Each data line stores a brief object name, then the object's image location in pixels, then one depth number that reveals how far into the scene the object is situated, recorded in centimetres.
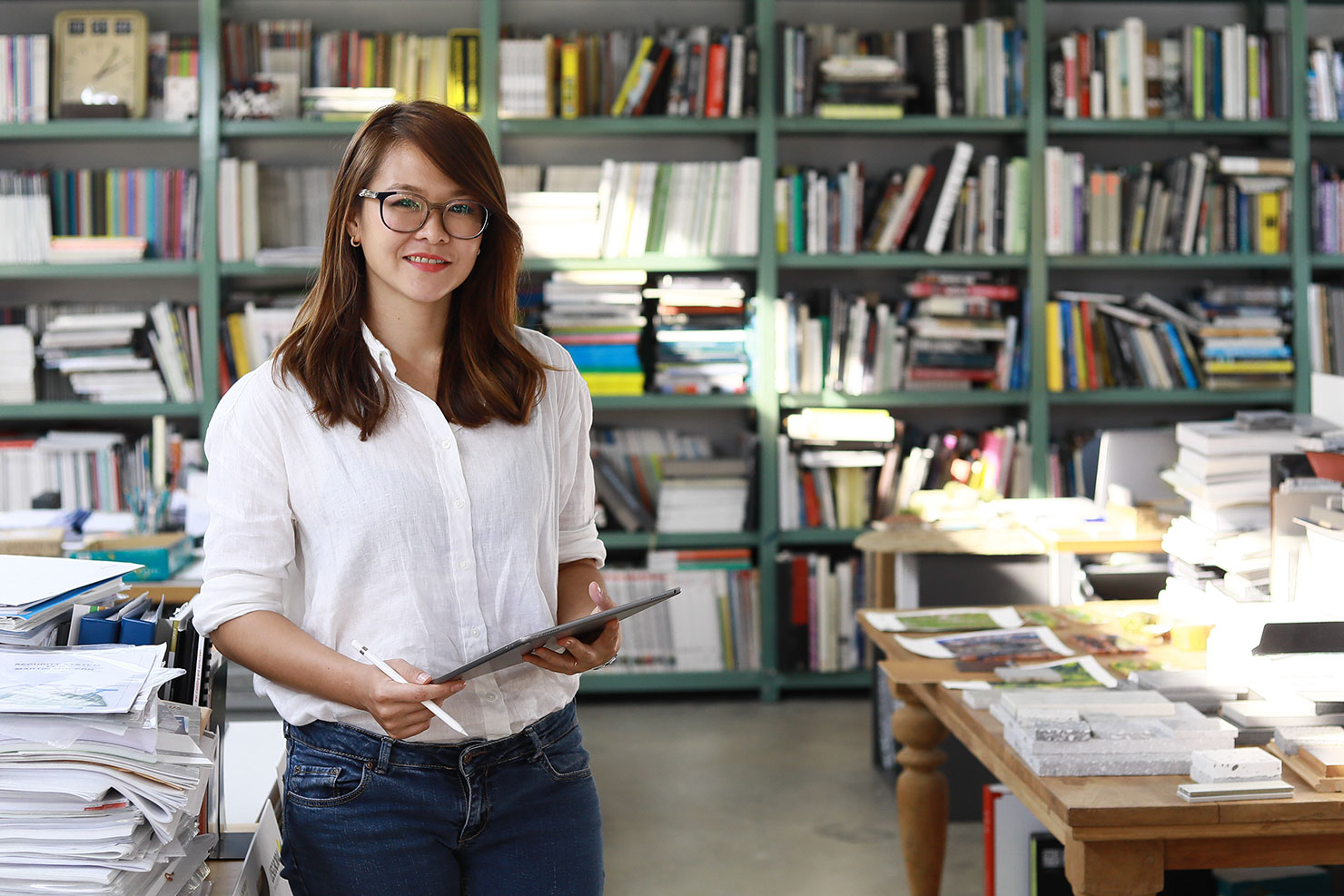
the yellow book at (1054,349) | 439
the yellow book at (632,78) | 422
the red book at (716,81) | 426
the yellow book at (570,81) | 424
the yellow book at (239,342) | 425
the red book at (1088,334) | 441
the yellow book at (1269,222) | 440
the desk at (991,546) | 318
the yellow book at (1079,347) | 439
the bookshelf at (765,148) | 420
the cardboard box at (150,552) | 290
